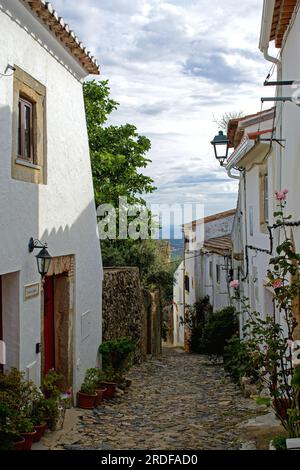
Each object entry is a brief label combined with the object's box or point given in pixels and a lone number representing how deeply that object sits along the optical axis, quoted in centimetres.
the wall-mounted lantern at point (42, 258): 823
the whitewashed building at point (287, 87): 719
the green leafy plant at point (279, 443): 557
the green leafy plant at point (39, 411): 780
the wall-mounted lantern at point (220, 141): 1252
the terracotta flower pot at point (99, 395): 1070
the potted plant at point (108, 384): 1144
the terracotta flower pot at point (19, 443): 667
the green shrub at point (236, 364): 740
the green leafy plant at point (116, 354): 1252
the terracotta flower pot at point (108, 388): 1143
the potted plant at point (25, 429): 699
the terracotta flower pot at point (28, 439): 695
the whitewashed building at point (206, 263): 2238
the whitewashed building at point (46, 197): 763
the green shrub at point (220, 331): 1878
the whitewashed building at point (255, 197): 1102
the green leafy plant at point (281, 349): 629
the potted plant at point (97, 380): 1085
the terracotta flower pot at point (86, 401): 1041
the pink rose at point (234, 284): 786
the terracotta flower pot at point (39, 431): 762
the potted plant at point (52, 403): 811
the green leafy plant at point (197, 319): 2492
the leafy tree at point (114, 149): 2017
